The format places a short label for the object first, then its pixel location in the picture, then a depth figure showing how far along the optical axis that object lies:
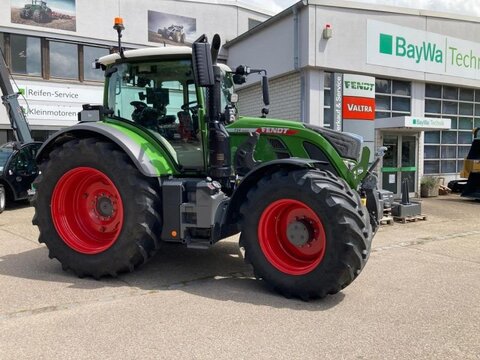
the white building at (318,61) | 13.18
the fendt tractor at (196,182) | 4.60
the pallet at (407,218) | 10.10
